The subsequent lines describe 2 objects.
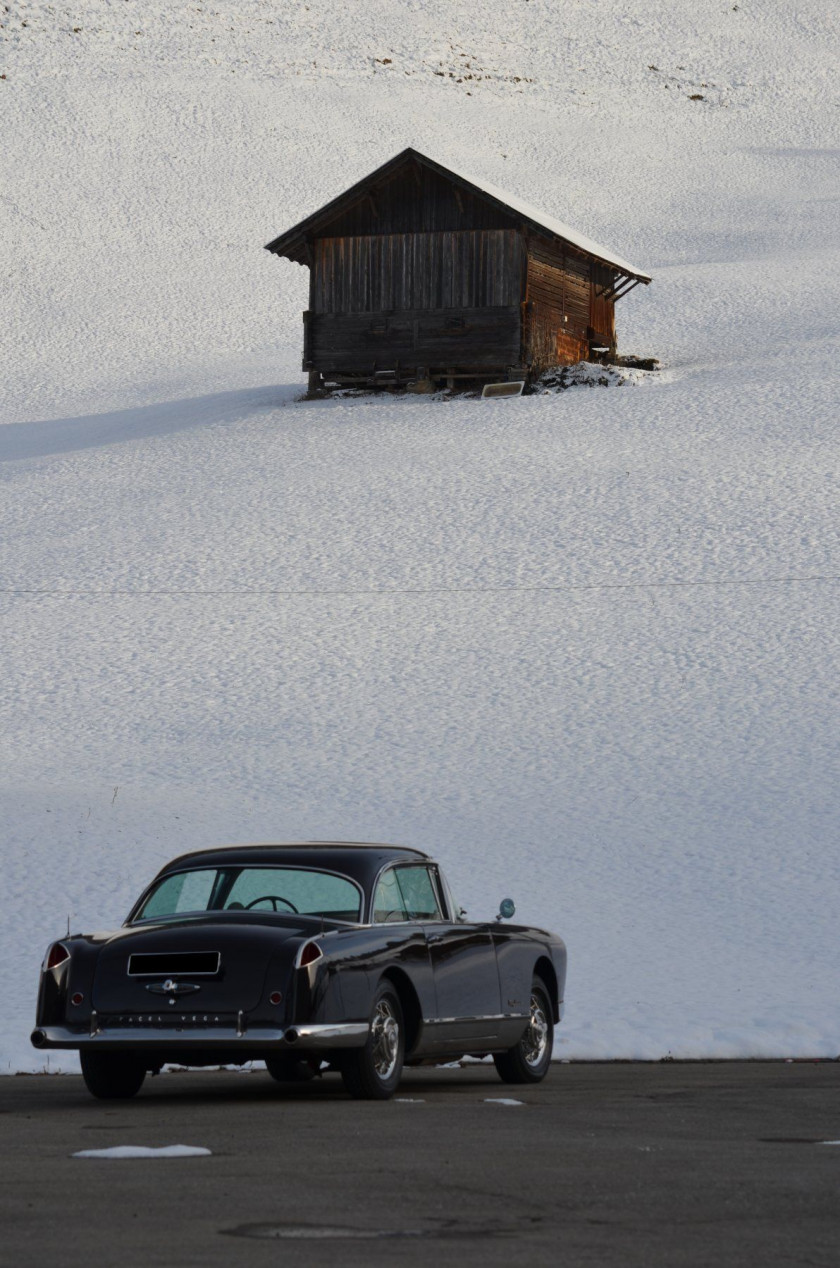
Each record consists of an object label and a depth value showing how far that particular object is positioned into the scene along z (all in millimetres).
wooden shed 89125
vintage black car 18937
